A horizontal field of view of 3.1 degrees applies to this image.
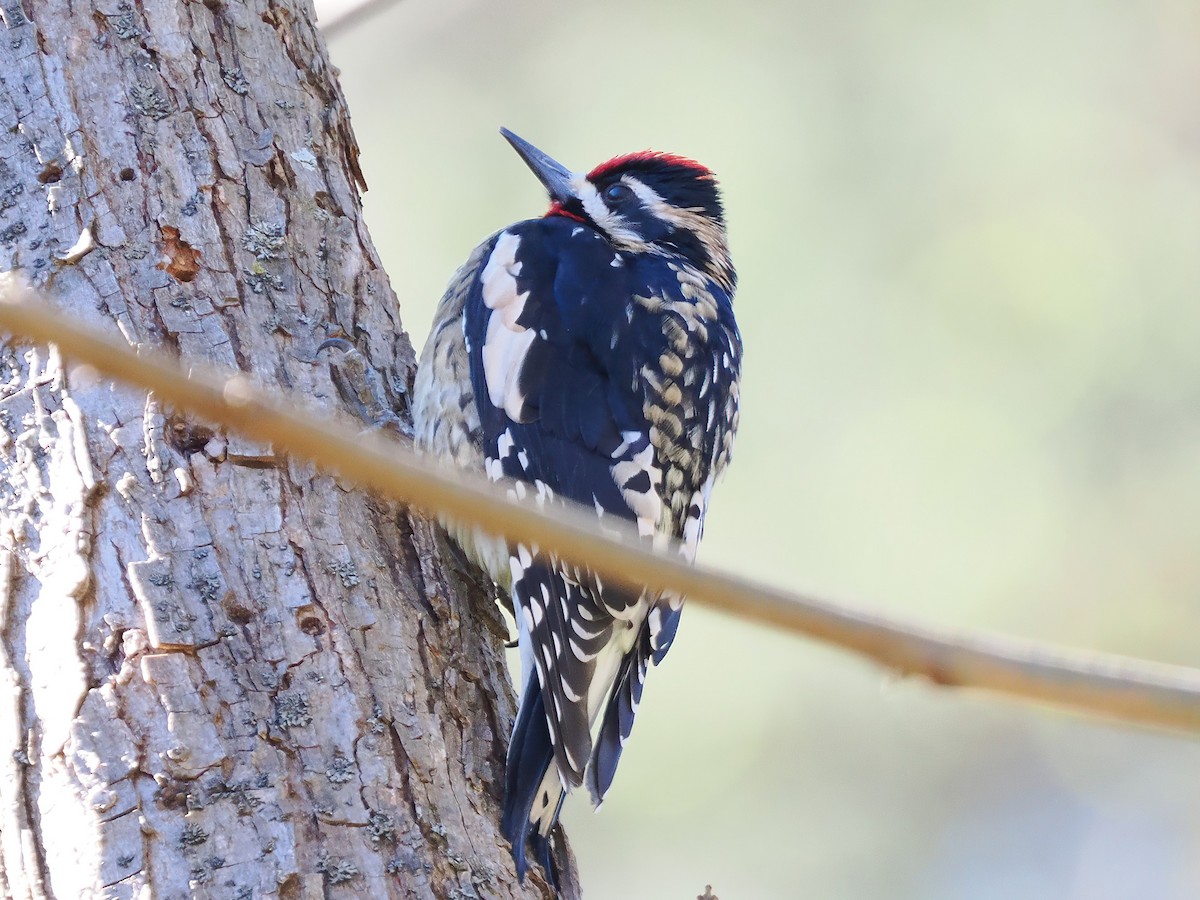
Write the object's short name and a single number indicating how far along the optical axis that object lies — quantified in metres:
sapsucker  5.03
